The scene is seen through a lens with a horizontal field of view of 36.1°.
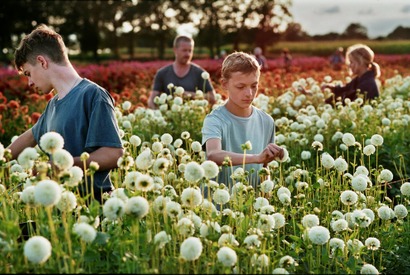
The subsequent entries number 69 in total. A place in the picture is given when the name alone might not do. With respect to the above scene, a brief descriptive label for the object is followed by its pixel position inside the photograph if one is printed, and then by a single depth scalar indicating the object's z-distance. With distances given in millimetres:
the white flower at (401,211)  3883
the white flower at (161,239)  2680
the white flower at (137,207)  2500
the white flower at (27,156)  2734
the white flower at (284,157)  3585
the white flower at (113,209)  2496
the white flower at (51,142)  2477
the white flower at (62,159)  2482
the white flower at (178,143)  4676
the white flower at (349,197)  3604
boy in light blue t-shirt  4074
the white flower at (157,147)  3890
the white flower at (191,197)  2795
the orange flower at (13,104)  8367
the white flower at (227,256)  2549
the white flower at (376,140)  4695
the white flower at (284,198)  3611
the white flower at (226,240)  2830
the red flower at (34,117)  7856
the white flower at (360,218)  3271
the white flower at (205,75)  7995
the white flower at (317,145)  4267
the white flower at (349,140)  4438
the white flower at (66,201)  2660
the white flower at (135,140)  4179
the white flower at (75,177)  2672
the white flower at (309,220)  3363
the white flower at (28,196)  2547
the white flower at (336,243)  3259
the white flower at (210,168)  2889
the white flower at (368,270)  2971
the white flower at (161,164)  2686
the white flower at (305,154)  5252
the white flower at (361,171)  4059
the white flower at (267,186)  3598
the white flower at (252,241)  2781
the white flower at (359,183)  3666
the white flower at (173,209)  2844
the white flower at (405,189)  3972
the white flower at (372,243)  3422
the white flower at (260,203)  3410
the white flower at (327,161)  4141
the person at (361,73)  8195
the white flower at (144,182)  2543
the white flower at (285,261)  2814
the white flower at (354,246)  3178
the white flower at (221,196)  3061
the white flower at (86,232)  2467
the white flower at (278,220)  3217
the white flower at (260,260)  2713
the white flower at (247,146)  3082
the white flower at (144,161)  2945
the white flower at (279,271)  2756
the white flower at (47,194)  2271
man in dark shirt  8352
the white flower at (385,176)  4219
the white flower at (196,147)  4216
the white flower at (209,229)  2797
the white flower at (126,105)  7221
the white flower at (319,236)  3008
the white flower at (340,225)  3352
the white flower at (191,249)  2436
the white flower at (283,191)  3756
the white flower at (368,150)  4383
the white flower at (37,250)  2266
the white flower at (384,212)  3791
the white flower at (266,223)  2946
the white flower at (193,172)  2715
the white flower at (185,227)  2755
